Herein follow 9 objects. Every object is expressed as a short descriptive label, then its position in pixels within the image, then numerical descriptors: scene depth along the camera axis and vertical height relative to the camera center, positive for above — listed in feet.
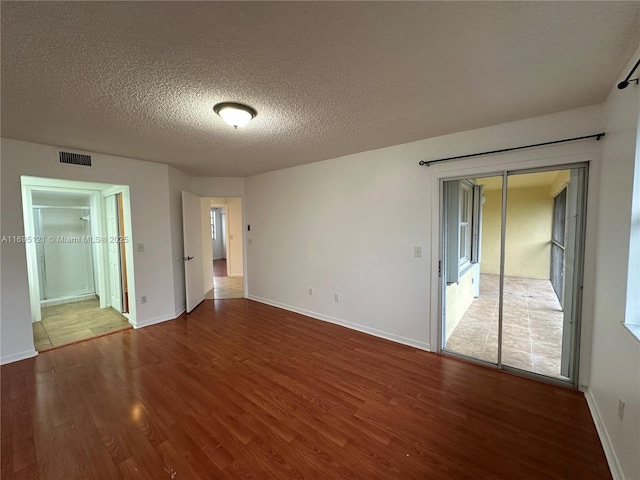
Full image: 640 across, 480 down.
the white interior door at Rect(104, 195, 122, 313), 14.06 -1.48
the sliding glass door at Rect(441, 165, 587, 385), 7.75 -1.32
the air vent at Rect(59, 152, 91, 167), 10.19 +2.84
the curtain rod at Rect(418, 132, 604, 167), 6.84 +2.33
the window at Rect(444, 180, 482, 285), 9.66 -0.04
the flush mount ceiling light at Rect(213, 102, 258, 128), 6.73 +3.05
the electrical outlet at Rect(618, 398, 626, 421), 4.85 -3.50
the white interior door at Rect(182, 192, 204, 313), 14.28 -1.23
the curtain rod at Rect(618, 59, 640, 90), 4.87 +2.70
